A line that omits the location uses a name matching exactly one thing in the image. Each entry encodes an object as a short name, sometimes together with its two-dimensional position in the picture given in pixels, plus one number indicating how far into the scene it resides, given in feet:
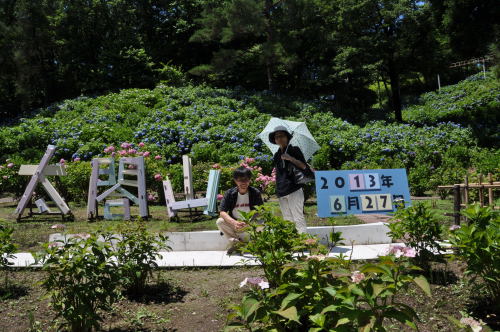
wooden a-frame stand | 24.34
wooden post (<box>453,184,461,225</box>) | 17.69
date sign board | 20.39
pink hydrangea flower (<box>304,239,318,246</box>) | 9.78
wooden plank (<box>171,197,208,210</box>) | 22.85
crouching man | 16.45
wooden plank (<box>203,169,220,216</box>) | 22.63
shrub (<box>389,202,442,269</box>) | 12.84
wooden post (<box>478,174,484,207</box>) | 20.29
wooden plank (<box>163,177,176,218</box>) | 23.47
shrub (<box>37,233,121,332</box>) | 9.36
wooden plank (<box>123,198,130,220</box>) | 23.24
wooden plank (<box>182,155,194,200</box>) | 24.32
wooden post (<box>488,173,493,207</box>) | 20.29
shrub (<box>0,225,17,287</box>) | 12.95
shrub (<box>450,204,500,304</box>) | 9.92
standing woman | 16.33
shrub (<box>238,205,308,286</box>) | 9.68
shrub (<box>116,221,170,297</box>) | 12.23
